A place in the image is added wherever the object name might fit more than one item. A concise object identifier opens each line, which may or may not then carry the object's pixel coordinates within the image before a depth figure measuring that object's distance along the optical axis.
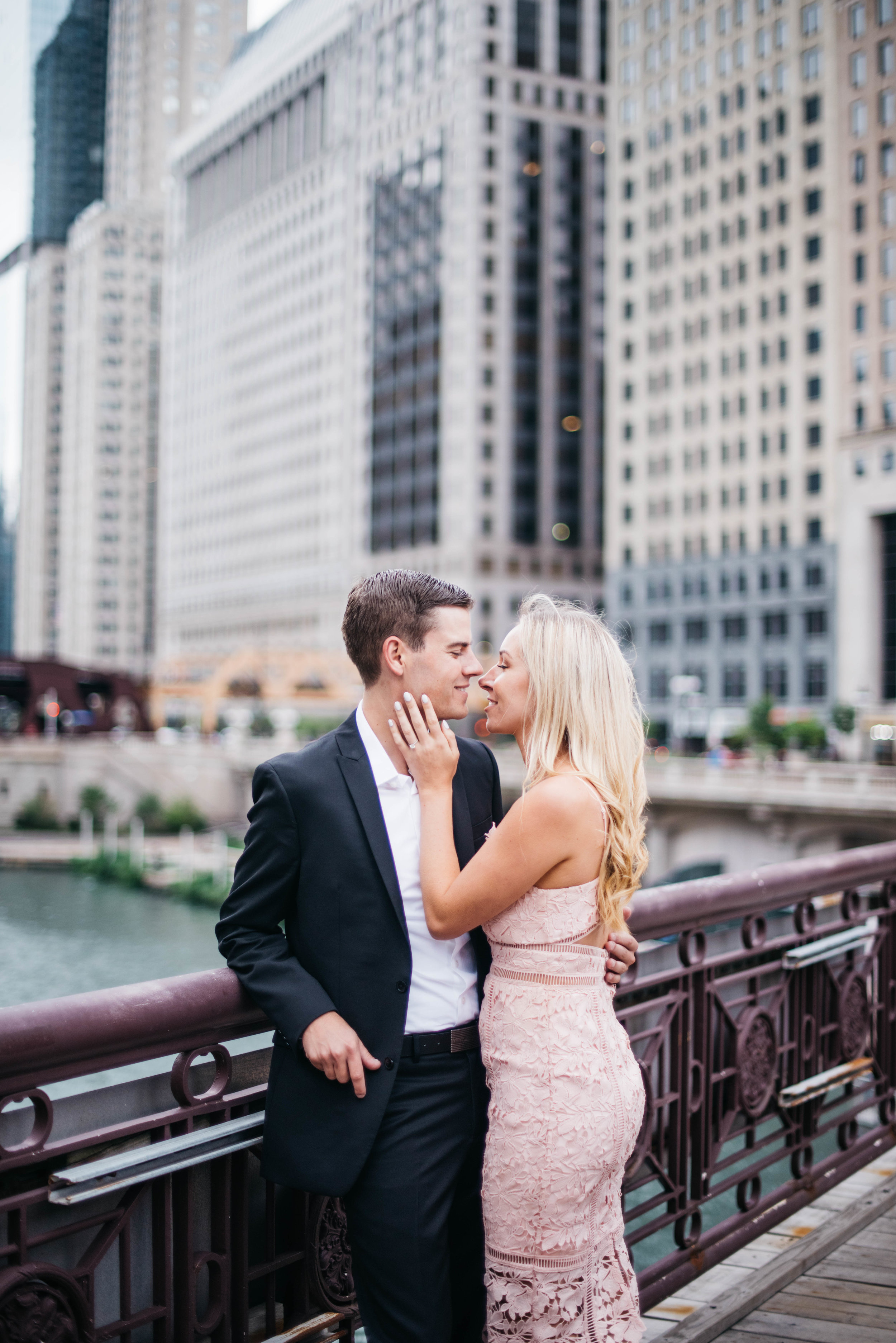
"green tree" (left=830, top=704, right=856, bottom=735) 51.72
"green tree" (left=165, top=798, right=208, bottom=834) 65.56
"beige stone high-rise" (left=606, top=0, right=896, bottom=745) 69.75
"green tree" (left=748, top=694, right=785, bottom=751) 50.59
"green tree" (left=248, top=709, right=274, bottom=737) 75.75
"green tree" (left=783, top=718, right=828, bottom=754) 50.72
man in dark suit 2.75
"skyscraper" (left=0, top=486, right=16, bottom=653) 182.25
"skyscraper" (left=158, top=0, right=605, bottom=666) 102.25
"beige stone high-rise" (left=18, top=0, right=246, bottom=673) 150.38
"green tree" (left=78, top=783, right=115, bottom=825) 65.44
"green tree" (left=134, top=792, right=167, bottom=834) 66.56
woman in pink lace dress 2.75
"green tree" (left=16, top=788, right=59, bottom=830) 66.12
